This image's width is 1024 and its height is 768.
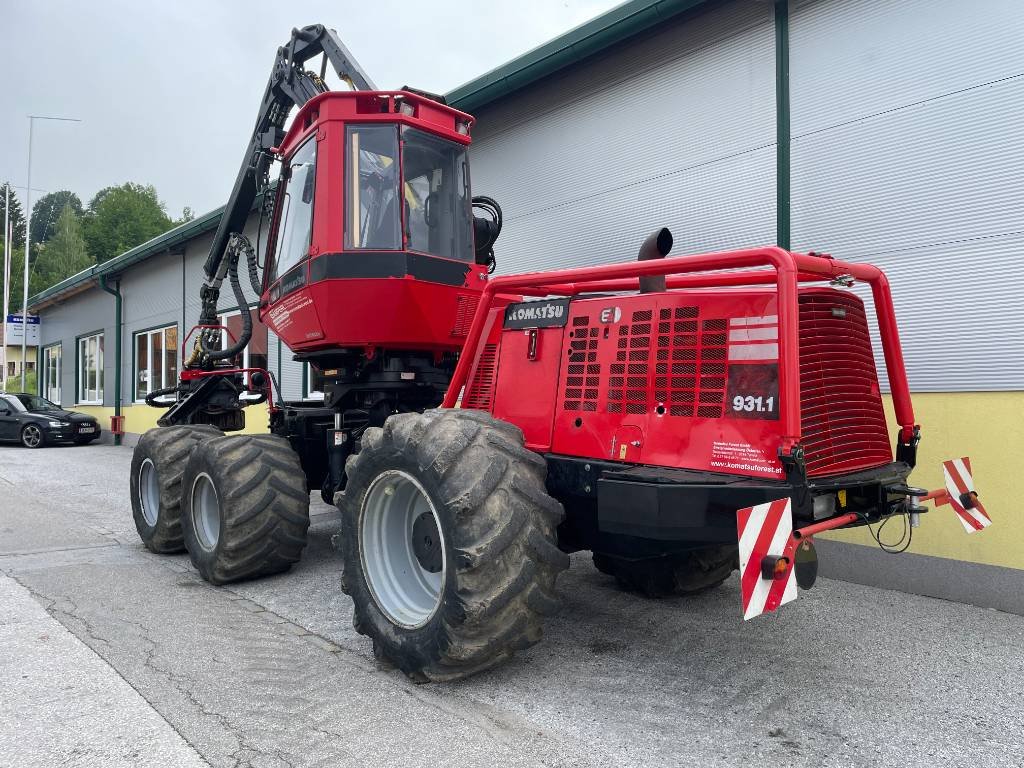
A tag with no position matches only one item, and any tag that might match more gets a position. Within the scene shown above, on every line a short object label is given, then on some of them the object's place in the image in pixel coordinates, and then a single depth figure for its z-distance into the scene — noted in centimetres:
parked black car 1905
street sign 2752
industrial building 515
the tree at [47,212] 8981
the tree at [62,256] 6094
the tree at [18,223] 8131
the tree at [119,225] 6800
